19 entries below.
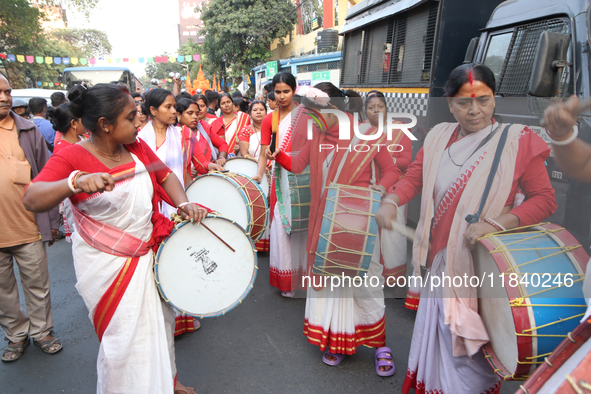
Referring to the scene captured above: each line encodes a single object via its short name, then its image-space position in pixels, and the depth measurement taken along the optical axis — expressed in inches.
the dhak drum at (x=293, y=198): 122.9
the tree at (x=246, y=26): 826.8
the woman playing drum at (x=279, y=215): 152.1
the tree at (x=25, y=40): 700.0
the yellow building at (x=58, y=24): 1641.5
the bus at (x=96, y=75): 682.8
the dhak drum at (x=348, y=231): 87.8
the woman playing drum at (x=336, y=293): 103.0
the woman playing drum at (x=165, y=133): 134.5
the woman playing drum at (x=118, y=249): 79.4
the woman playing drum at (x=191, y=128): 151.7
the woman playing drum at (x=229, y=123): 231.8
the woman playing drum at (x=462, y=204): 69.4
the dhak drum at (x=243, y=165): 169.6
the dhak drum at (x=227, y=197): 132.3
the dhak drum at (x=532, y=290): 61.2
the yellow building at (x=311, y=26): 661.9
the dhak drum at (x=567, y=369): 42.6
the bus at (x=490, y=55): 98.8
